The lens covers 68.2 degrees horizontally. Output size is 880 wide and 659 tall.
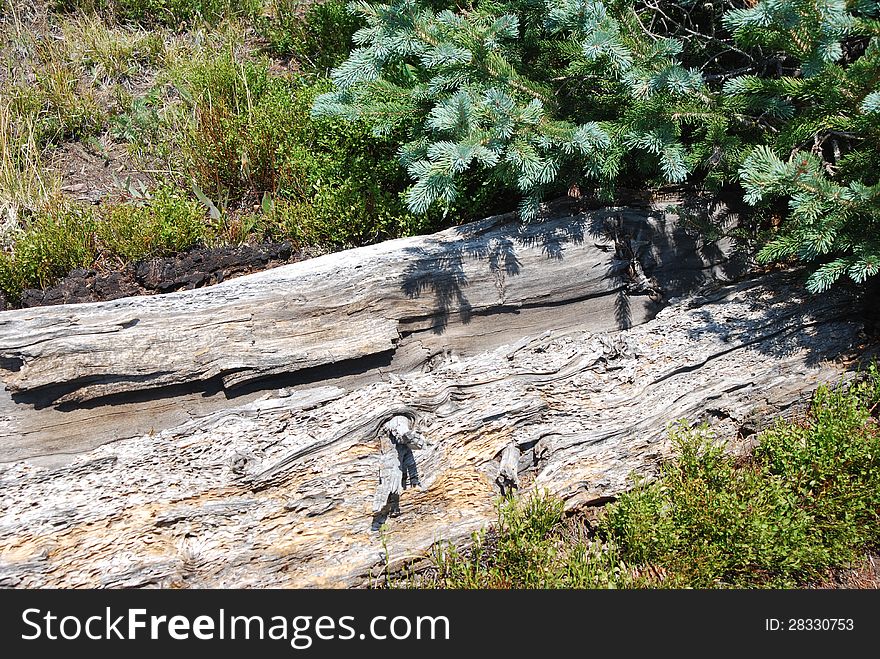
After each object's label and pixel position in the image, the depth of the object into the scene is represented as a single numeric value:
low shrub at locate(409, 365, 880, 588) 3.65
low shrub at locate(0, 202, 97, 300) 4.71
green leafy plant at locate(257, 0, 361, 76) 6.37
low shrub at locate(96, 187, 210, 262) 4.96
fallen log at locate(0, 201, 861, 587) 3.62
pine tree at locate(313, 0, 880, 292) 3.51
